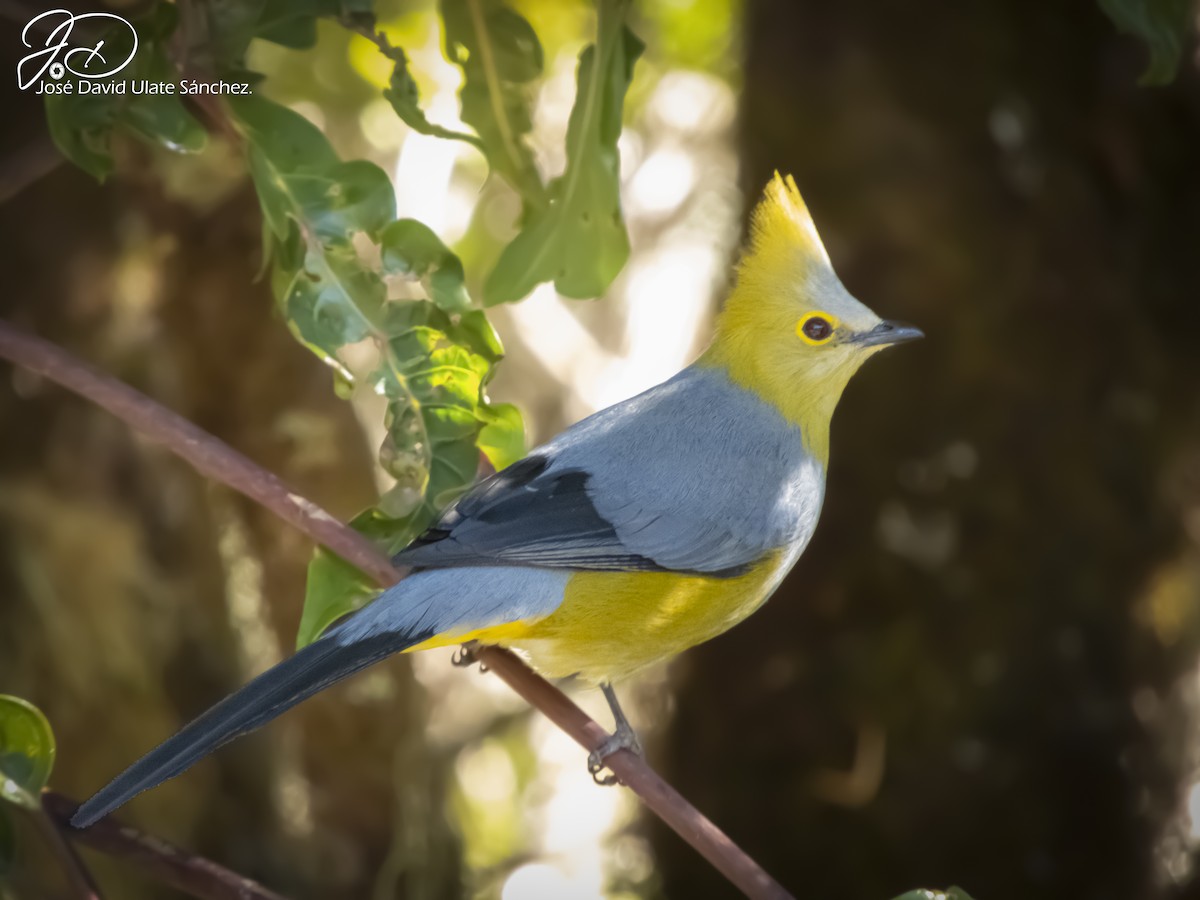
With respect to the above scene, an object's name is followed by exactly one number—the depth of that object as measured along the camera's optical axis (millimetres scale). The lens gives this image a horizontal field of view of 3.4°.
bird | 3974
